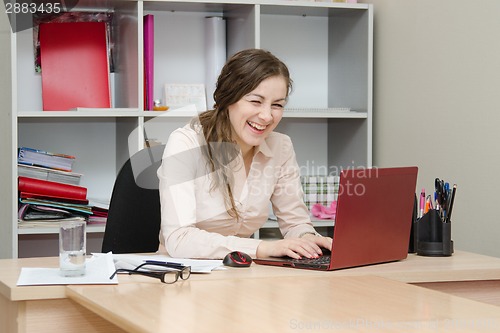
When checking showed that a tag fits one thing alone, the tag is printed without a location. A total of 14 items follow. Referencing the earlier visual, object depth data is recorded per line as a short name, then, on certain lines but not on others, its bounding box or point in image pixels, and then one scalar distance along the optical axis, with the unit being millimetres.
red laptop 2433
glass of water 2319
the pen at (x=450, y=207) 2665
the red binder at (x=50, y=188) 3460
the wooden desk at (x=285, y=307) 1948
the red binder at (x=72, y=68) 3631
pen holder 2668
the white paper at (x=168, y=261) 2411
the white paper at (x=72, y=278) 2269
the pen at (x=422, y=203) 2732
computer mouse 2476
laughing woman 2725
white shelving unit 3568
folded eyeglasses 2293
